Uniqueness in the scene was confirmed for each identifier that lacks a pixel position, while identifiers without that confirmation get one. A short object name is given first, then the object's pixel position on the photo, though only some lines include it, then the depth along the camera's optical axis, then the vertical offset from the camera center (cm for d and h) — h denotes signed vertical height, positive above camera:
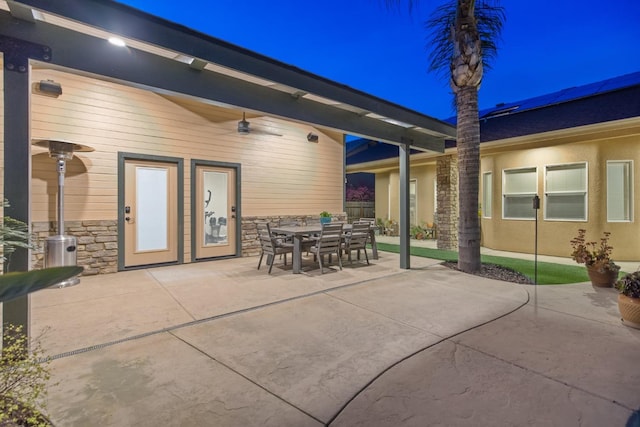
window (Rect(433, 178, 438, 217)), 1180 +45
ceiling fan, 713 +197
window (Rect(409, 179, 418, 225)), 1246 +43
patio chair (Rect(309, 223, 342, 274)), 596 -54
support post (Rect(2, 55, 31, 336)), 260 +46
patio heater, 486 -35
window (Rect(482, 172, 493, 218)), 932 +56
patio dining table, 599 -45
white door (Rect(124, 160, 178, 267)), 628 -2
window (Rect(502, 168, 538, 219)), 841 +54
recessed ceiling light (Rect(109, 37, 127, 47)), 305 +165
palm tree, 564 +243
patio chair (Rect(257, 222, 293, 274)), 603 -65
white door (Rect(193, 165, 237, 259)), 718 +0
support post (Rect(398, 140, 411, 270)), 643 +16
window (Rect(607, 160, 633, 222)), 714 +48
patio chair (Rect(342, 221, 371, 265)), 650 -52
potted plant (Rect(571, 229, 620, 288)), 488 -83
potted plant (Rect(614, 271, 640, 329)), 334 -94
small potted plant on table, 703 -13
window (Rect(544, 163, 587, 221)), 761 +49
